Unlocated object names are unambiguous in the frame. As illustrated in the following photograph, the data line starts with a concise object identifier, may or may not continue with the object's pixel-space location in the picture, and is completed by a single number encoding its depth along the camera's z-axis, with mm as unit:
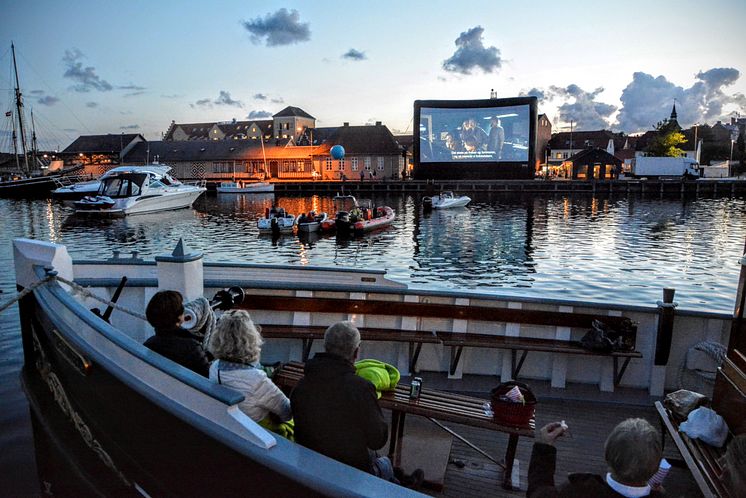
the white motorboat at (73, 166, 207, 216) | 41281
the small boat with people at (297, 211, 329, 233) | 30959
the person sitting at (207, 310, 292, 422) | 3051
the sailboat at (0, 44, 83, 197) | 62062
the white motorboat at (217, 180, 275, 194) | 64875
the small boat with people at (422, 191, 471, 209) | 47162
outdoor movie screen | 63062
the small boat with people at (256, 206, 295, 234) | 31047
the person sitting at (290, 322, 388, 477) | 2830
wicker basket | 3828
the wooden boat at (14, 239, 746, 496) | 2658
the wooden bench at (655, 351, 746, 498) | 3225
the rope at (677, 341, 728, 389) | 5512
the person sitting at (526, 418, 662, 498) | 2164
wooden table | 3836
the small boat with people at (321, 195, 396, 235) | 30577
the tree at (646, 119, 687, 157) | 77812
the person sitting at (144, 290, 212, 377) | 3613
